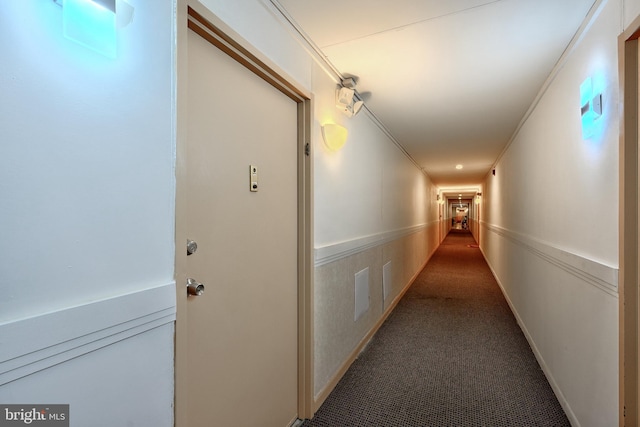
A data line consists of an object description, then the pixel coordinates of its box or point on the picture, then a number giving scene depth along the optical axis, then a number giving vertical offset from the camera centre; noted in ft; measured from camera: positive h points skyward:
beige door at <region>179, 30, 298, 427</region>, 3.92 -0.46
